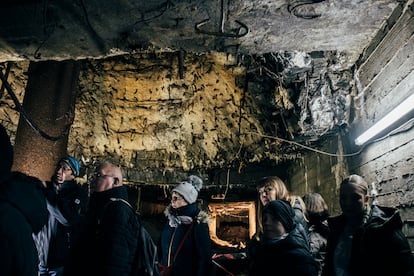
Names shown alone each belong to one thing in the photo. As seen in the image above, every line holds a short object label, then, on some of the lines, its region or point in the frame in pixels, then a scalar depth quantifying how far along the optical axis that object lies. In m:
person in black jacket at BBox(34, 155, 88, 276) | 2.96
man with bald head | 2.11
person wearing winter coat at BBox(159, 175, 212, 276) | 3.50
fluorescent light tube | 2.54
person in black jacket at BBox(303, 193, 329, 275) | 3.43
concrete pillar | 3.66
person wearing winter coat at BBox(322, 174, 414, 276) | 2.03
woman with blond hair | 3.67
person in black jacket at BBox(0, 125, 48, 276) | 1.48
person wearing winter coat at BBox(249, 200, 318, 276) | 2.29
